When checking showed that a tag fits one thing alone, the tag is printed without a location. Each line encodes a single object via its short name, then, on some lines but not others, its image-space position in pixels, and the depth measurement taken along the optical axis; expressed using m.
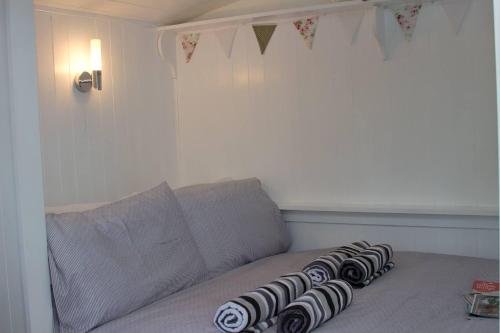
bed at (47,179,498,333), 1.82
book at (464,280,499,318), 1.78
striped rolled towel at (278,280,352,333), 1.65
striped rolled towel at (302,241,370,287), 2.09
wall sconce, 2.63
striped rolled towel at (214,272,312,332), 1.66
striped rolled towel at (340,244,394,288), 2.12
